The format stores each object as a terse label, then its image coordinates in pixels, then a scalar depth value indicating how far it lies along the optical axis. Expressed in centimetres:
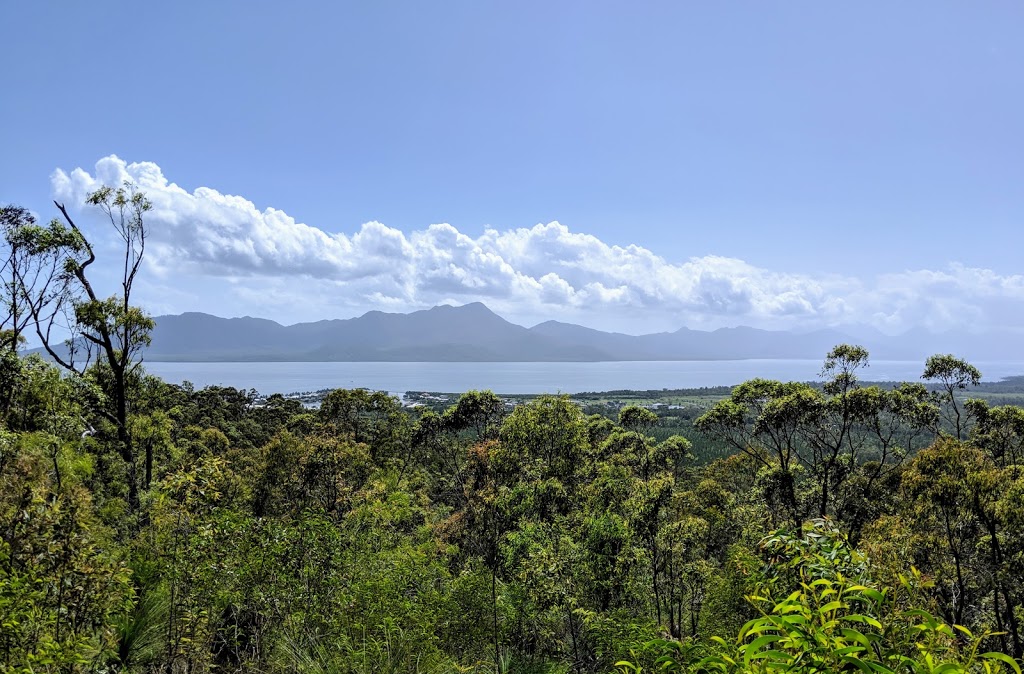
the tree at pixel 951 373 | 2027
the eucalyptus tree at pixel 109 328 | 1313
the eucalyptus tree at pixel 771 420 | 1758
